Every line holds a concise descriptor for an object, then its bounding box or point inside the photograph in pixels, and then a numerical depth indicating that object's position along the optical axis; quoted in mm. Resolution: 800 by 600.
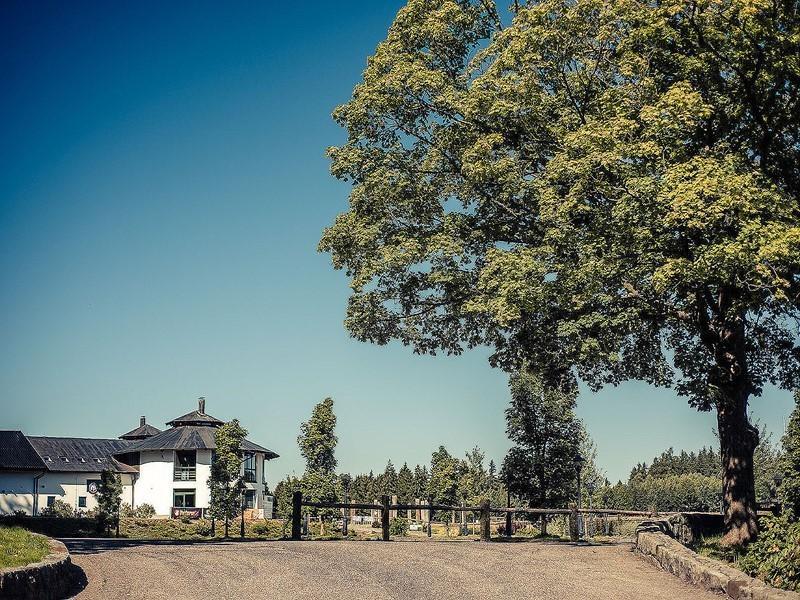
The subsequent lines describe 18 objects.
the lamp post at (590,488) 60988
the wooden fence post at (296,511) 25875
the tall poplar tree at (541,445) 39156
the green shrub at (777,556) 14031
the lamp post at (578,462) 39344
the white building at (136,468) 72000
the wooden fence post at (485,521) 27547
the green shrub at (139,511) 69906
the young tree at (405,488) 87875
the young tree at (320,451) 48344
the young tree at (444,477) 58250
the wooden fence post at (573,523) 28000
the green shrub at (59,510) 66538
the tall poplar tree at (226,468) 52031
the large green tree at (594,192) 19188
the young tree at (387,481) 100519
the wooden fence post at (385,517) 26012
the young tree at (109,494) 59594
